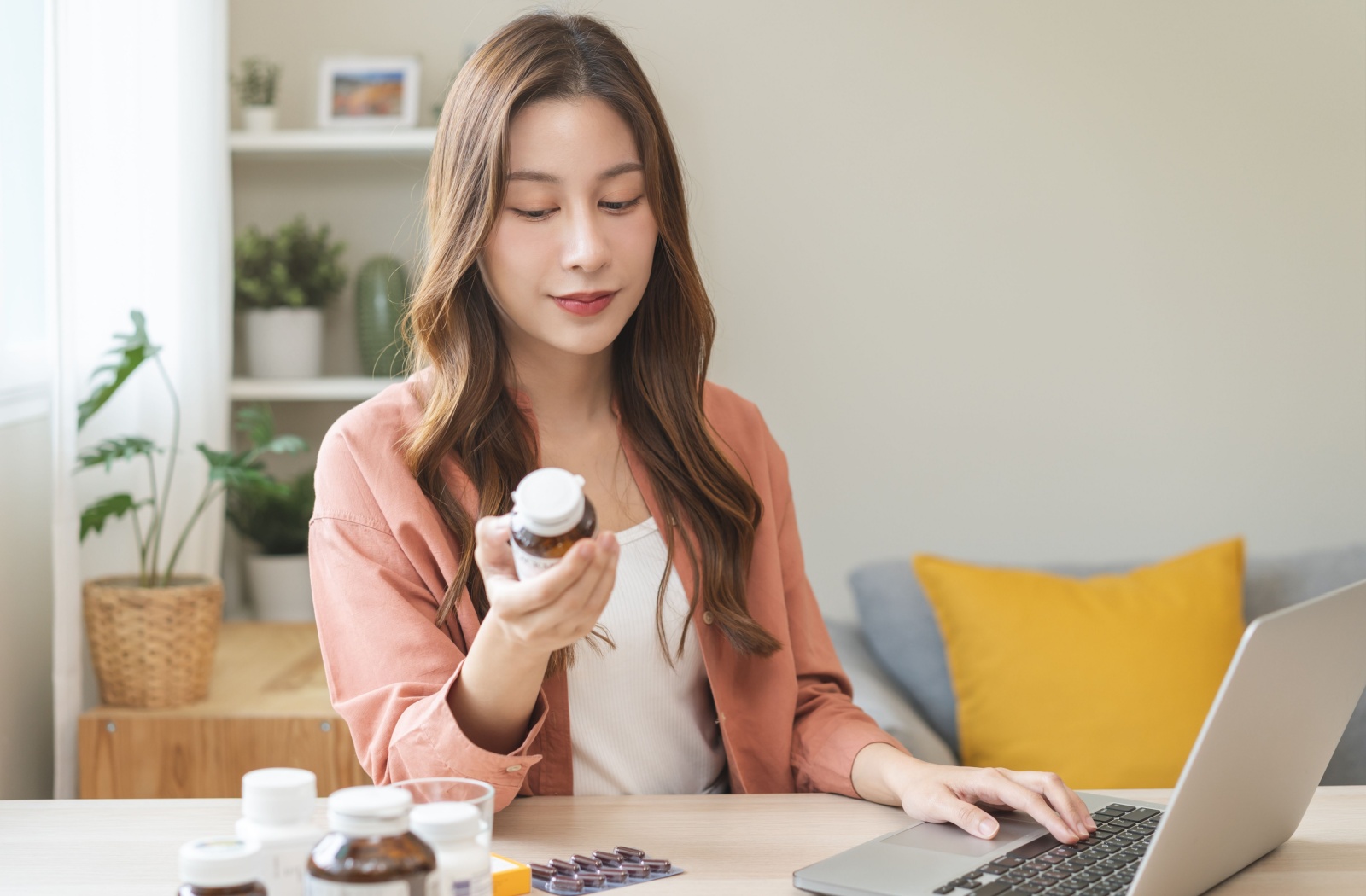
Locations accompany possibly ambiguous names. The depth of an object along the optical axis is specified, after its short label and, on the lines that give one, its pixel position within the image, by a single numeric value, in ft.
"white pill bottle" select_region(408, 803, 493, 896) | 2.15
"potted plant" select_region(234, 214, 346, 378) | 8.09
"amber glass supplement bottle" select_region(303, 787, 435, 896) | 2.01
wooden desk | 3.04
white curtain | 6.37
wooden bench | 6.34
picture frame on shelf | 8.26
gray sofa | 7.14
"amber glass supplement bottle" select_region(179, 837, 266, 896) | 1.94
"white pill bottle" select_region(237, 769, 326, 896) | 2.17
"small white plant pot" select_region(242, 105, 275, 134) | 8.12
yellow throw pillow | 6.77
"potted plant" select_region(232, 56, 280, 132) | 8.13
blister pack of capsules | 2.94
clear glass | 2.39
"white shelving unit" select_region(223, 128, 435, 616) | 8.66
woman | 3.61
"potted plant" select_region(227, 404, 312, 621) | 8.04
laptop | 2.64
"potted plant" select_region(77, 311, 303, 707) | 6.35
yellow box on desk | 2.85
